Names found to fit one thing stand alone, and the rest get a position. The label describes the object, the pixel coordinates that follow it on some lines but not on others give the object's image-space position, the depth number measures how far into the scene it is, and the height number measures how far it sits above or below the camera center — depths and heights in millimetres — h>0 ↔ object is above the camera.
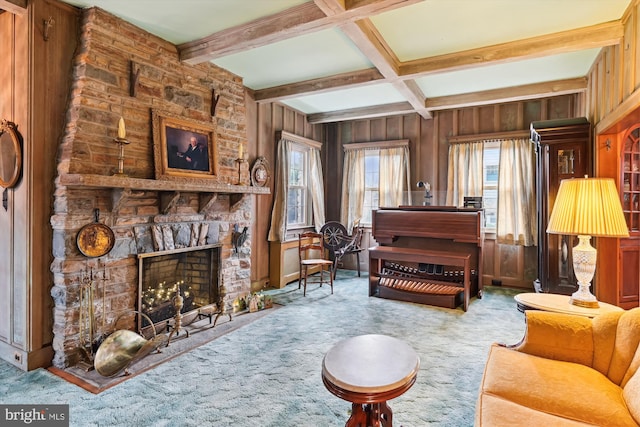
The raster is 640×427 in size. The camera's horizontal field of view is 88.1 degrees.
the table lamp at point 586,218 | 2100 -49
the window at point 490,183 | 5324 +440
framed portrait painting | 3271 +667
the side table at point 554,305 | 2139 -649
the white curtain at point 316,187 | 6121 +438
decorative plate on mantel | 4820 +561
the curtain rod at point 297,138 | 5328 +1236
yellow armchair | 1375 -834
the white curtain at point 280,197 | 5188 +209
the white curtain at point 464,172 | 5379 +628
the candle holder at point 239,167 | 4090 +548
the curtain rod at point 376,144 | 5953 +1233
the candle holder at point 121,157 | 2746 +455
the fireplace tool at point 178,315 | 3230 -1029
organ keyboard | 4359 -604
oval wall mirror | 2596 +444
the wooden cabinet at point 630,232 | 3400 -226
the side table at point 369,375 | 1492 -798
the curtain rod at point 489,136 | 5047 +1181
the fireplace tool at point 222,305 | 3920 -1129
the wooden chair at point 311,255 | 4923 -765
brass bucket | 2545 -1148
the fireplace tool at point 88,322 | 2703 -929
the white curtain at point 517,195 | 5004 +235
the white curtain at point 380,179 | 5949 +588
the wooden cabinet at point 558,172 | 3736 +449
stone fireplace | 2641 +198
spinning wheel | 5922 -447
